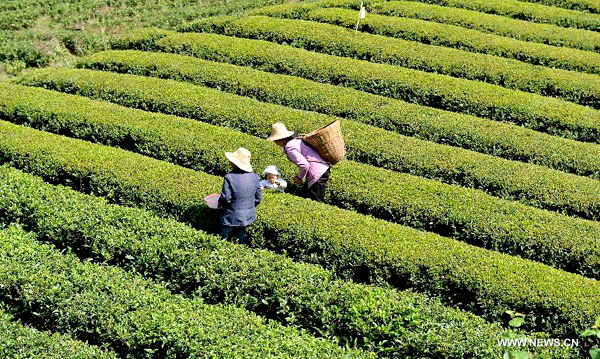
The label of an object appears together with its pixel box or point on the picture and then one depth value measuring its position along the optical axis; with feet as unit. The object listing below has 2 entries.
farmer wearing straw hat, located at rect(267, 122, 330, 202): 34.12
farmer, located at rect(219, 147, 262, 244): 30.86
